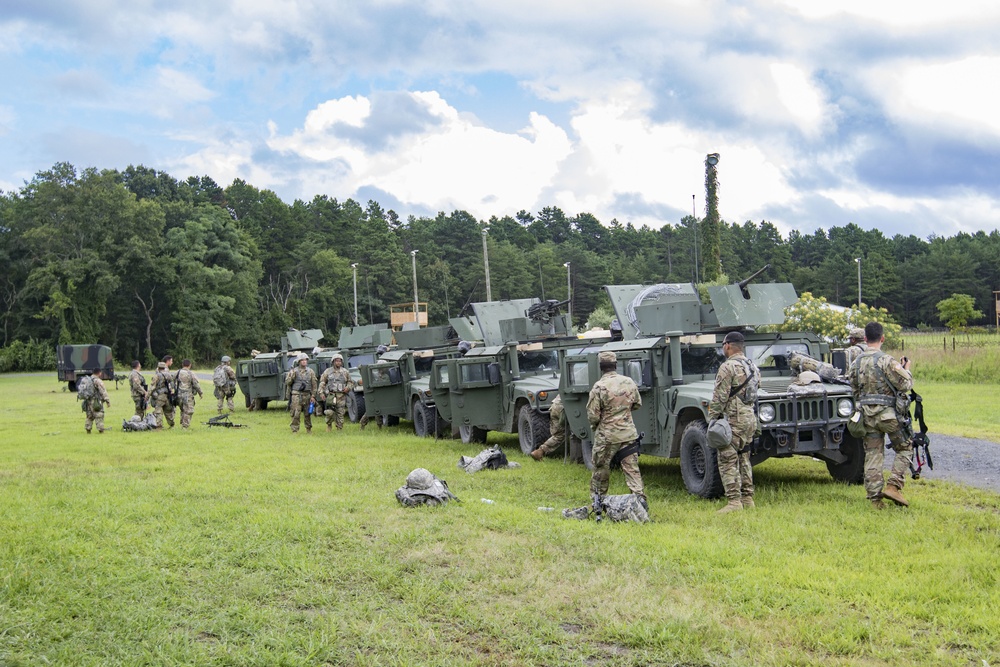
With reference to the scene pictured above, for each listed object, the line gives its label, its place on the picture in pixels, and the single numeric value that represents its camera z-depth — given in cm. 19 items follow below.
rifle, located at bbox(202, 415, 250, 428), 2006
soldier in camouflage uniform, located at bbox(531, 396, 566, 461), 1255
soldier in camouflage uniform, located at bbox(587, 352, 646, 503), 868
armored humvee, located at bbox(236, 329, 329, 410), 2503
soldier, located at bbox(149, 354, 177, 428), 1923
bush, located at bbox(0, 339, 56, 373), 5777
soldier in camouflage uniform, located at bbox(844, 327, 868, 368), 1096
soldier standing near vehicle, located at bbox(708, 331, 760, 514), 858
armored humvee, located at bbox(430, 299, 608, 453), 1344
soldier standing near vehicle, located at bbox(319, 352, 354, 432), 1830
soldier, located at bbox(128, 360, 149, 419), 1995
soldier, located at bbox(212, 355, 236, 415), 2456
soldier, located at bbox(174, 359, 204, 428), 1925
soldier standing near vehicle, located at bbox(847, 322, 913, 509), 838
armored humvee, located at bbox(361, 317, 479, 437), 1761
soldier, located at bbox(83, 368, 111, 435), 1864
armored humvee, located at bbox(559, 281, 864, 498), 899
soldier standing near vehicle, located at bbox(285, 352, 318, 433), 1823
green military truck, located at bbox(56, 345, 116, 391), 4101
